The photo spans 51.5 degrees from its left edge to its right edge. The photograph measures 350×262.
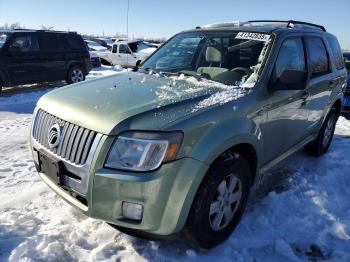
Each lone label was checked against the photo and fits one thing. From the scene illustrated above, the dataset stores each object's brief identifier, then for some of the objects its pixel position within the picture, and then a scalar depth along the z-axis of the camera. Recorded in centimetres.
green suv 241
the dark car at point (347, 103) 830
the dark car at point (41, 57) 1049
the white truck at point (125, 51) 1925
